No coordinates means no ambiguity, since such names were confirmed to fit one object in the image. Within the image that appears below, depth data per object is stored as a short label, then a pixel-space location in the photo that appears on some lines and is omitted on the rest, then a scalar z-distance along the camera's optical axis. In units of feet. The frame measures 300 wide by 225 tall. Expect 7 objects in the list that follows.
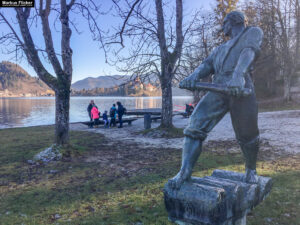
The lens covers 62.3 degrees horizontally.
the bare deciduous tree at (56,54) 27.94
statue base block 8.85
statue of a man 9.76
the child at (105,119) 59.67
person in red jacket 58.76
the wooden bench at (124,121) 60.95
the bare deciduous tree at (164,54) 39.83
